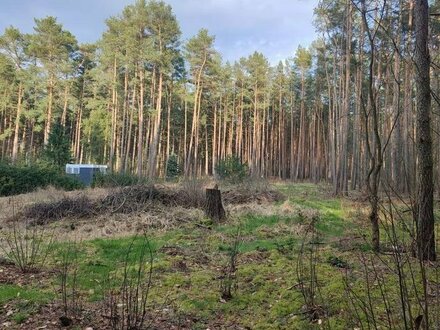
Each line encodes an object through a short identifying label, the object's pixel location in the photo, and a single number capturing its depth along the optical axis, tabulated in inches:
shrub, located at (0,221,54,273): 203.5
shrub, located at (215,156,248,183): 837.4
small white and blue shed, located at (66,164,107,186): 943.4
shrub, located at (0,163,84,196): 658.2
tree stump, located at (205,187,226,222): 405.4
